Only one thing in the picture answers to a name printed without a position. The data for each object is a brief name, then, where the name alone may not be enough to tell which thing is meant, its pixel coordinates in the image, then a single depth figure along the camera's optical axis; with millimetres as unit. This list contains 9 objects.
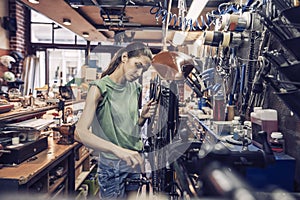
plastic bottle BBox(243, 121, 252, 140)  1498
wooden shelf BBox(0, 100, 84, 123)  2038
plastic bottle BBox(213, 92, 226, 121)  1790
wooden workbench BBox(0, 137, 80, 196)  1596
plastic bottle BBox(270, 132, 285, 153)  1302
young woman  1436
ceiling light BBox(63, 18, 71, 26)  3104
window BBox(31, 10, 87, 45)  5562
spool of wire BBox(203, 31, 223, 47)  1823
